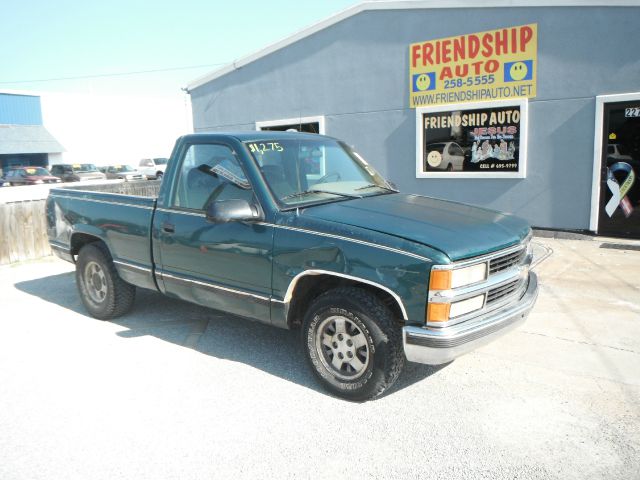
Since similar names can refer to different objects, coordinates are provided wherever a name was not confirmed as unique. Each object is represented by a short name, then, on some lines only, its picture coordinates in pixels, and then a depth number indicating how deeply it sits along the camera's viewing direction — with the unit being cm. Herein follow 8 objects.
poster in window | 970
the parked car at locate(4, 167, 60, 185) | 3253
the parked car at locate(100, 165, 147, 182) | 3516
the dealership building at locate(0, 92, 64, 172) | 4147
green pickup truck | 331
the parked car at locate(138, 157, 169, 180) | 3450
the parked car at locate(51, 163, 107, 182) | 3519
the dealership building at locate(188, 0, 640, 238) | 879
